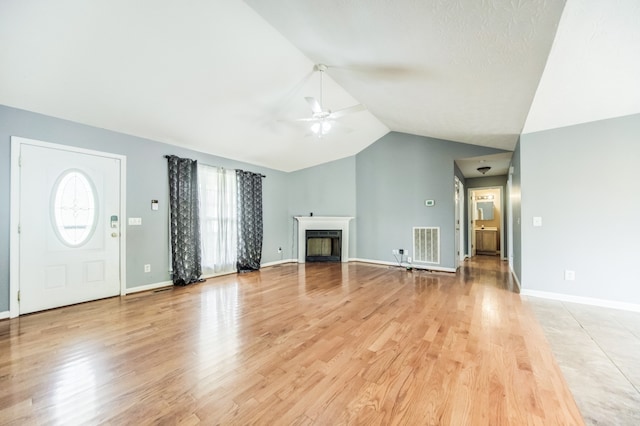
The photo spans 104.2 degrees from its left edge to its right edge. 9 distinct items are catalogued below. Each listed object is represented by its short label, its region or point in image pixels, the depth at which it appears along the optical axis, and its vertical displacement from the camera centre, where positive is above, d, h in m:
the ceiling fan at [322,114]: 3.06 +1.32
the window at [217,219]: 4.73 -0.03
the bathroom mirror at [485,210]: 7.94 +0.17
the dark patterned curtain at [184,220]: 4.21 -0.04
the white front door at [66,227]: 2.98 -0.11
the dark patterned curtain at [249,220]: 5.33 -0.06
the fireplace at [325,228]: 6.35 -0.30
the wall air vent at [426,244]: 5.31 -0.62
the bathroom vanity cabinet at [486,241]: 7.72 -0.81
